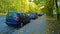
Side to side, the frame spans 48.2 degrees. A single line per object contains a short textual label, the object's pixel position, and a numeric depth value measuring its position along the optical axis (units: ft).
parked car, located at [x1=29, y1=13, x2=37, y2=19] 32.87
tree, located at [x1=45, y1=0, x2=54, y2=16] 32.20
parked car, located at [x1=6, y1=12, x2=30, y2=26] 20.62
